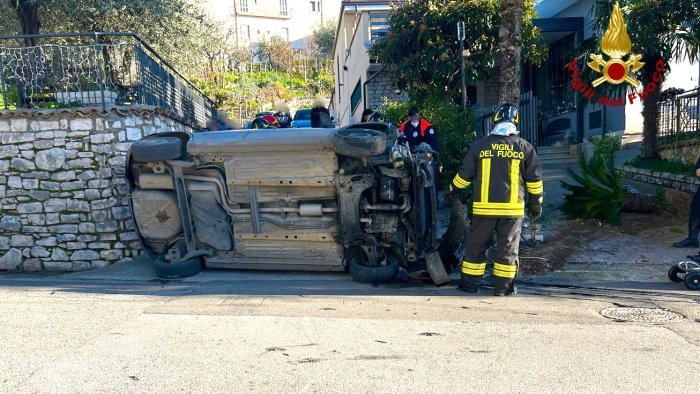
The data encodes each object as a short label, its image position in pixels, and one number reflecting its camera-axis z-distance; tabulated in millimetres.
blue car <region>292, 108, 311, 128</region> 18481
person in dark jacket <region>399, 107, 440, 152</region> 7801
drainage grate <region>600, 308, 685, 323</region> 4625
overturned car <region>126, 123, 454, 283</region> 6000
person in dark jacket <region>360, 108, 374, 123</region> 9538
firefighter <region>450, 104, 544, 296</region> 5383
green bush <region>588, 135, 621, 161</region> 8297
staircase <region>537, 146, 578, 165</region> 14555
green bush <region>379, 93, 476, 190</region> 7844
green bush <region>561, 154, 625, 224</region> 7930
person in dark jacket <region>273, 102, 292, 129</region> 14780
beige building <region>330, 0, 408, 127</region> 16062
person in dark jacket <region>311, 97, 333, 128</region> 9695
